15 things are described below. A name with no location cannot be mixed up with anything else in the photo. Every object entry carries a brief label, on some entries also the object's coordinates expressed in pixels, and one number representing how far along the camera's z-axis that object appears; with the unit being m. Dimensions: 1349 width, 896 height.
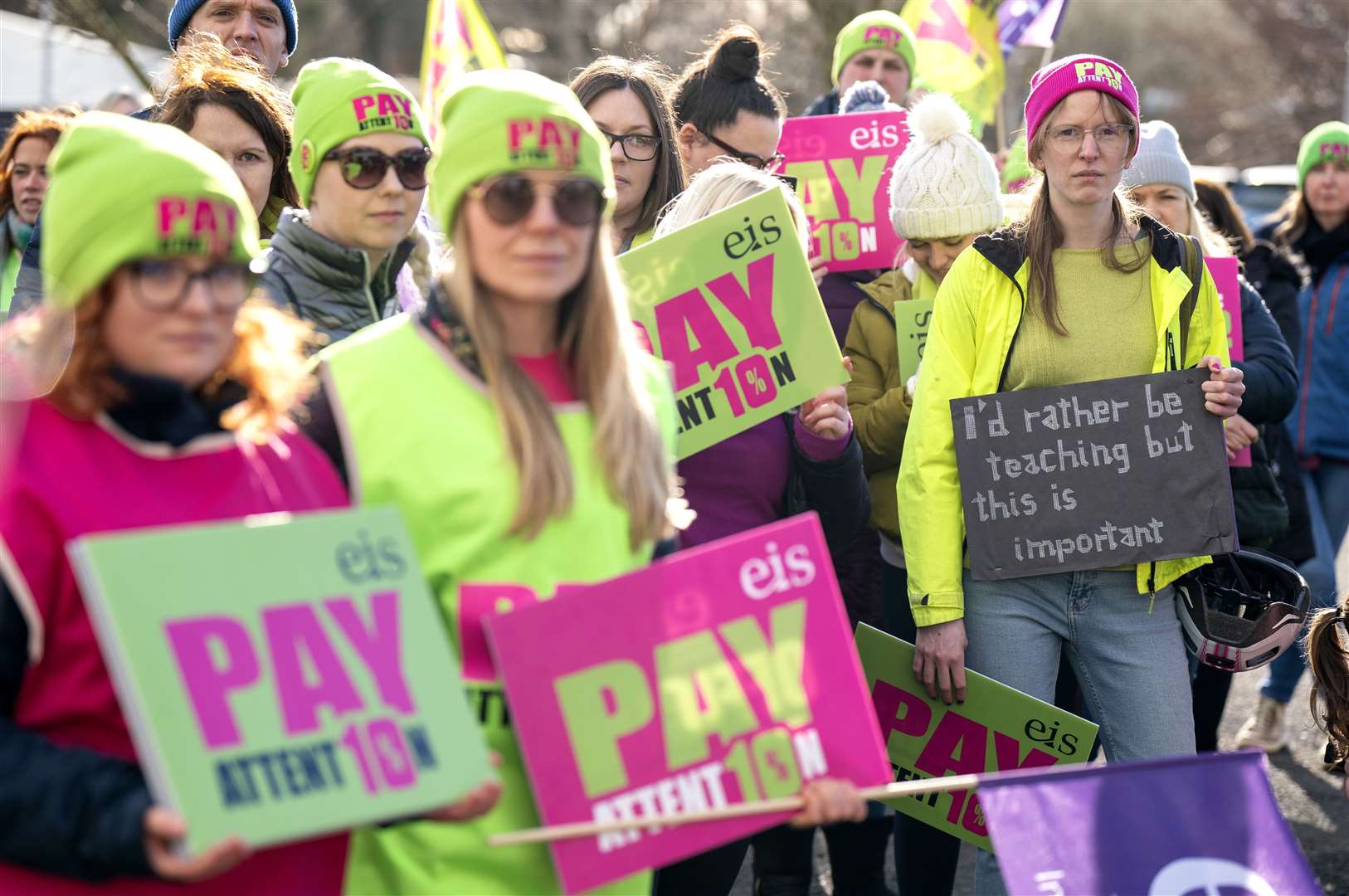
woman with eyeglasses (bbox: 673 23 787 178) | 9.63
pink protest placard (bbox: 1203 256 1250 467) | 9.77
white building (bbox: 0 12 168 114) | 28.00
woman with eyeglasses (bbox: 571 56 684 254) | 8.73
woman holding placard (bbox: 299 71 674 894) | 4.89
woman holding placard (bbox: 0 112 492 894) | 4.19
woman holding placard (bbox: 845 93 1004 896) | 9.23
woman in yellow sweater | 7.98
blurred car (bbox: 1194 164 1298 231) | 26.33
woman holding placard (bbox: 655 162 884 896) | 7.72
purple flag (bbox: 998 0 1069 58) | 14.84
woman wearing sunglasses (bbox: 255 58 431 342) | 6.95
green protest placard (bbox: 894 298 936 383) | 9.20
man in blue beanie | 9.87
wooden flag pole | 4.80
